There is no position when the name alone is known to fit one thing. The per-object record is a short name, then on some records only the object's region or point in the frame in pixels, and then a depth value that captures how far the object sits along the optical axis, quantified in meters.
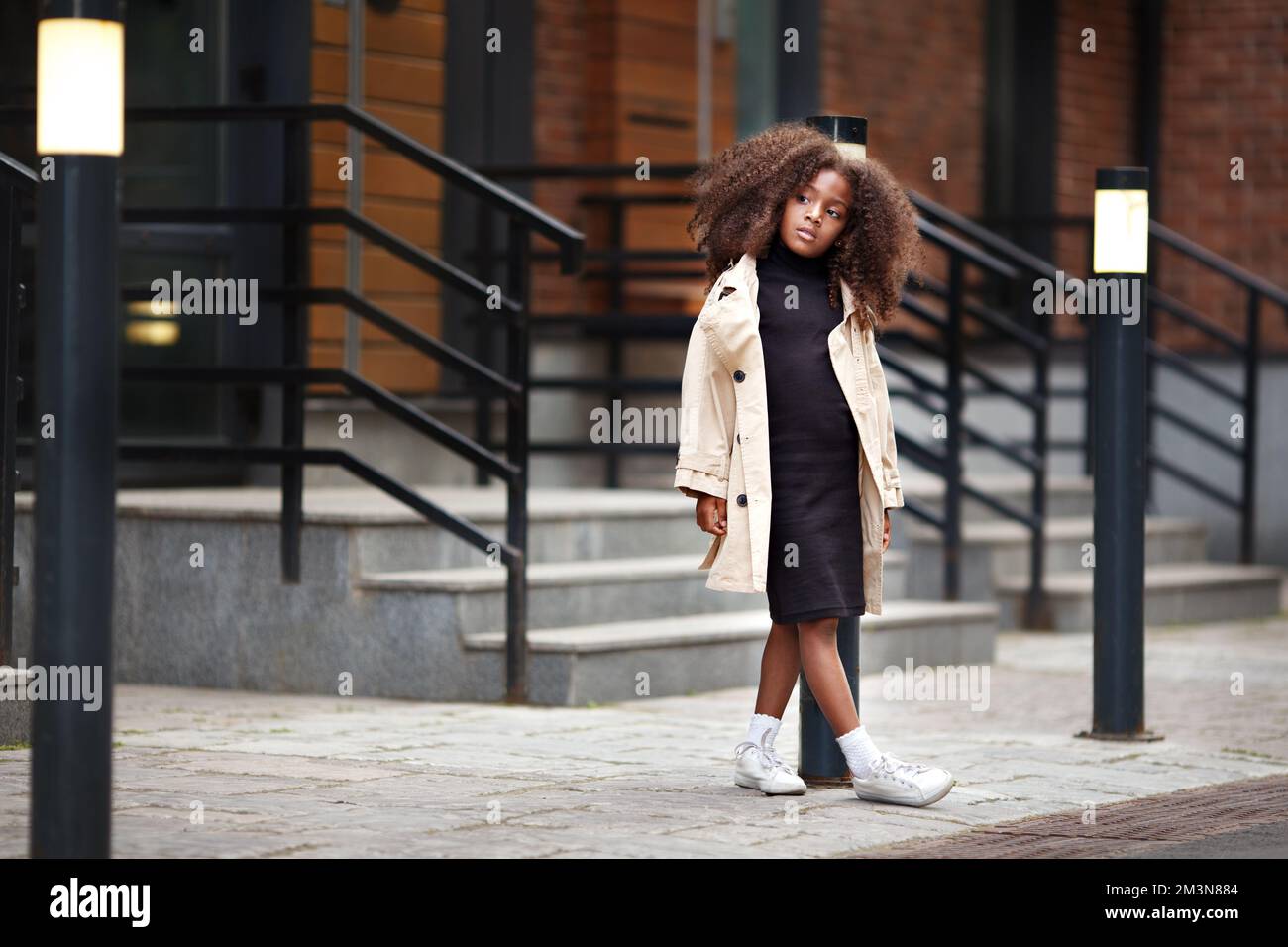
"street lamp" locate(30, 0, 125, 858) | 4.23
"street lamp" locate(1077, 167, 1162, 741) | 7.19
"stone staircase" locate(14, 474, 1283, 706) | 8.00
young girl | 5.86
